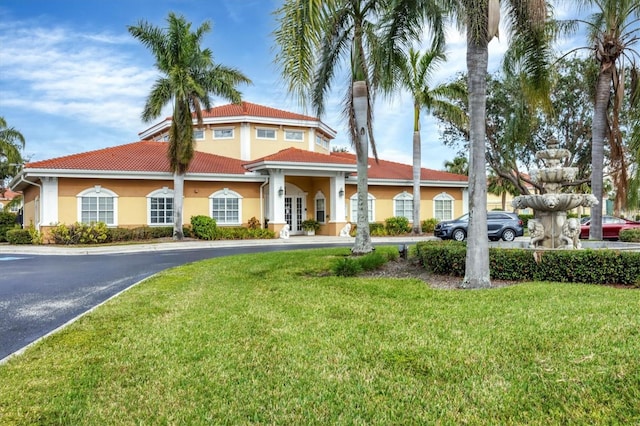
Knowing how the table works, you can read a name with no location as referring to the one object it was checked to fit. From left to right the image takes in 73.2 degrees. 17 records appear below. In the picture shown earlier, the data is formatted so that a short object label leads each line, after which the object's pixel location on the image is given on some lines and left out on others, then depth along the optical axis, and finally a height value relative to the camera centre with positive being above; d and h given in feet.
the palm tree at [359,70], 41.47 +15.20
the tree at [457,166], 159.10 +20.45
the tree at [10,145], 125.39 +23.81
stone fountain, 32.81 +1.00
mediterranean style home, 77.61 +8.09
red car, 77.02 -1.54
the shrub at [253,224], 88.53 -0.43
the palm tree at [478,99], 26.44 +7.66
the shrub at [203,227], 81.46 -0.84
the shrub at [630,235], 59.57 -2.64
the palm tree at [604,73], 49.29 +17.28
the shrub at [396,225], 95.64 -1.21
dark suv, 75.61 -1.58
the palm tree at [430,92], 83.05 +25.44
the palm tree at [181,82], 73.82 +24.81
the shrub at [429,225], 100.22 -1.34
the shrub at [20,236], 77.30 -1.92
